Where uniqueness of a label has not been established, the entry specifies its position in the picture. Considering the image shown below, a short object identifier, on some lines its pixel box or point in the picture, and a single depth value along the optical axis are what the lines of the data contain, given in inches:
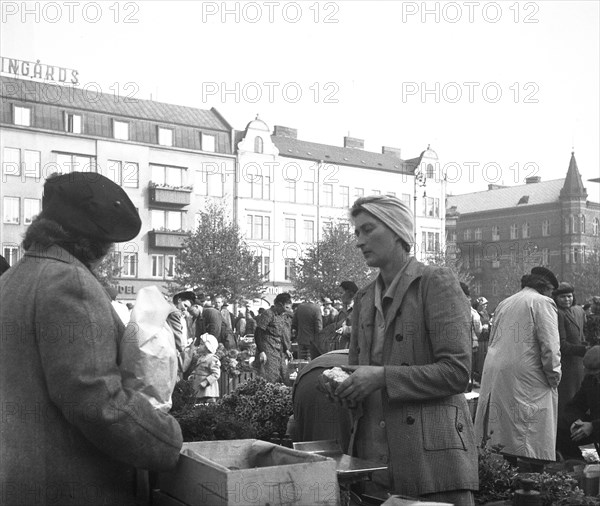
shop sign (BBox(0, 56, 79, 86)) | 1847.9
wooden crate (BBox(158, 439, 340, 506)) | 87.2
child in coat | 391.9
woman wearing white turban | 120.0
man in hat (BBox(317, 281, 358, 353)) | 413.4
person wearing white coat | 267.7
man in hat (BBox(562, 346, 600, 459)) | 284.0
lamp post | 2408.8
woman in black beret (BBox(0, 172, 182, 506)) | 90.2
